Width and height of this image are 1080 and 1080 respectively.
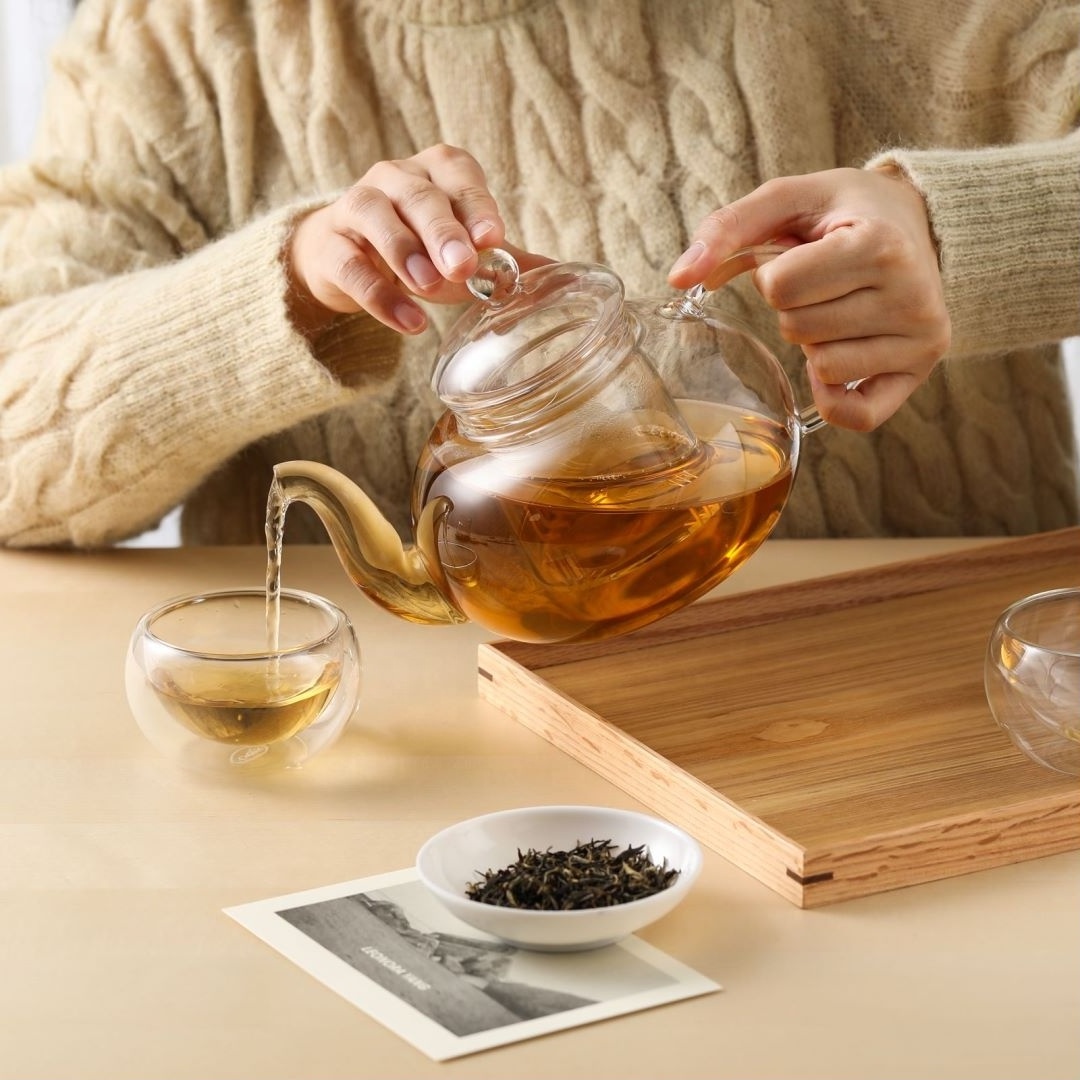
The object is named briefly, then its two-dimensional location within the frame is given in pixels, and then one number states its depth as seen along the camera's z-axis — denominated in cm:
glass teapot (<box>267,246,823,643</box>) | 143
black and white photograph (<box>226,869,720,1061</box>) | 133
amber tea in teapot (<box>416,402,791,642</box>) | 143
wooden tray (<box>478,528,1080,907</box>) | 141
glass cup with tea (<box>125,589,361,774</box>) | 147
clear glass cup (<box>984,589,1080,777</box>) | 144
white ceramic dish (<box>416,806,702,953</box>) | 135
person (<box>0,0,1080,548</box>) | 170
